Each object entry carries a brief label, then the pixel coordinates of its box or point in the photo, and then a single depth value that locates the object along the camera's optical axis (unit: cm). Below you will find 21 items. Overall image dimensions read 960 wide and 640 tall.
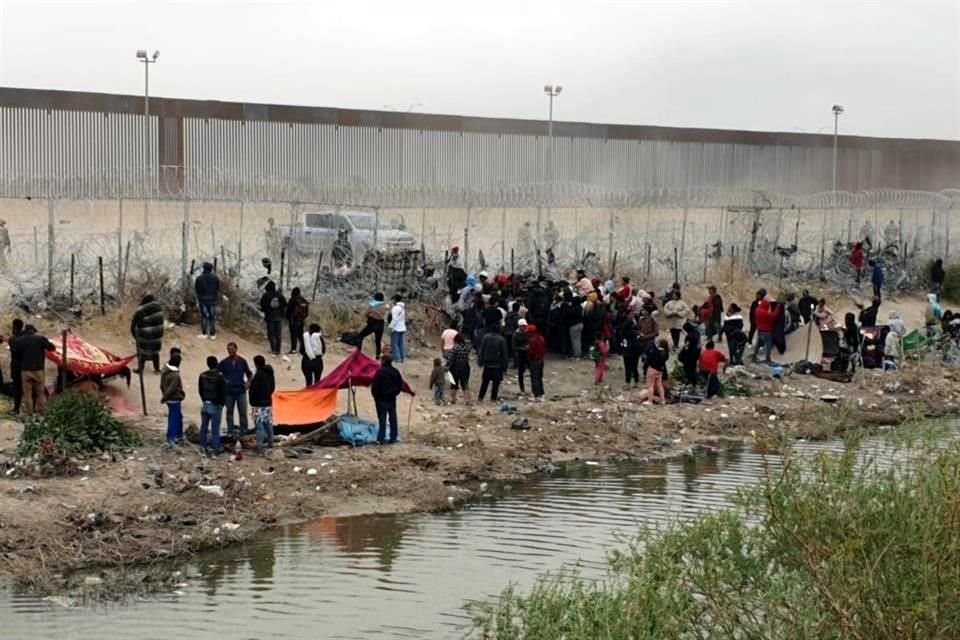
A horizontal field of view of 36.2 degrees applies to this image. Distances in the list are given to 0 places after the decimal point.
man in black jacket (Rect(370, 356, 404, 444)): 1797
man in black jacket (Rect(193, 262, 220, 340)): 2214
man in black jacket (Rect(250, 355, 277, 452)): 1731
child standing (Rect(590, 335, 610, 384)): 2355
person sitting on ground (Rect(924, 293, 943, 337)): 2877
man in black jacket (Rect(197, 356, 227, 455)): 1697
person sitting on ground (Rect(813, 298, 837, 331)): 2595
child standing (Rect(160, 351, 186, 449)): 1708
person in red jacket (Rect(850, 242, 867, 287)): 3262
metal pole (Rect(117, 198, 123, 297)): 2275
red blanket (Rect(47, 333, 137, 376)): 1849
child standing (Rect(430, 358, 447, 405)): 2136
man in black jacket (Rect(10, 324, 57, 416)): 1767
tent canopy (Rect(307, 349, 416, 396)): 1866
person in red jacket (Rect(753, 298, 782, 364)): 2528
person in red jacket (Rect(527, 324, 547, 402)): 2233
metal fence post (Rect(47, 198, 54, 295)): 2244
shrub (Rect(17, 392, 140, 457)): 1628
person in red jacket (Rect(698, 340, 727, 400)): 2289
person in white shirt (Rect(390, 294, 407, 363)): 2309
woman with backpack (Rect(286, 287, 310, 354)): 2275
